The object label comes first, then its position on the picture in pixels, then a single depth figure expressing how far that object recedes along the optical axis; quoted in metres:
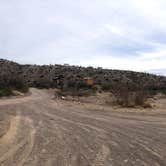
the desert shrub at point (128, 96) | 12.75
